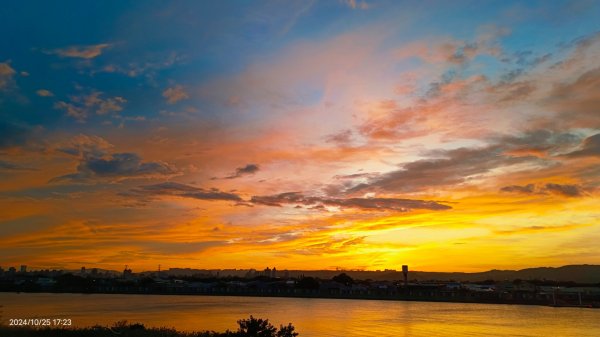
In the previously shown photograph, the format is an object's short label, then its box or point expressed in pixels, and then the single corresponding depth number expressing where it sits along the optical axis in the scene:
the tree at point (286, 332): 26.28
